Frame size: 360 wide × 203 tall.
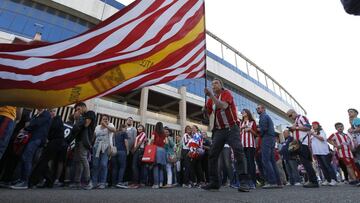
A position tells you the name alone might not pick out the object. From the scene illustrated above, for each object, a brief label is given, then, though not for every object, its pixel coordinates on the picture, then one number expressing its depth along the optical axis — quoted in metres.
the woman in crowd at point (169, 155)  6.80
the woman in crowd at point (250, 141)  5.43
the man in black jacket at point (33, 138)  4.19
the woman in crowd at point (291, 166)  7.26
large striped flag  2.46
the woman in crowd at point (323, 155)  6.34
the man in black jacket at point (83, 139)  4.86
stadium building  20.23
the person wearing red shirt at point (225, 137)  3.82
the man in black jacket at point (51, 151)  4.38
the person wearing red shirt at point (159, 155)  6.11
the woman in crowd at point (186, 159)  6.65
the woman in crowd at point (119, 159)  5.85
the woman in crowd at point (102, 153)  5.33
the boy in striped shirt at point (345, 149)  6.45
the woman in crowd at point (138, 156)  6.33
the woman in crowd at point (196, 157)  6.70
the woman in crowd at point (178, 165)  7.39
